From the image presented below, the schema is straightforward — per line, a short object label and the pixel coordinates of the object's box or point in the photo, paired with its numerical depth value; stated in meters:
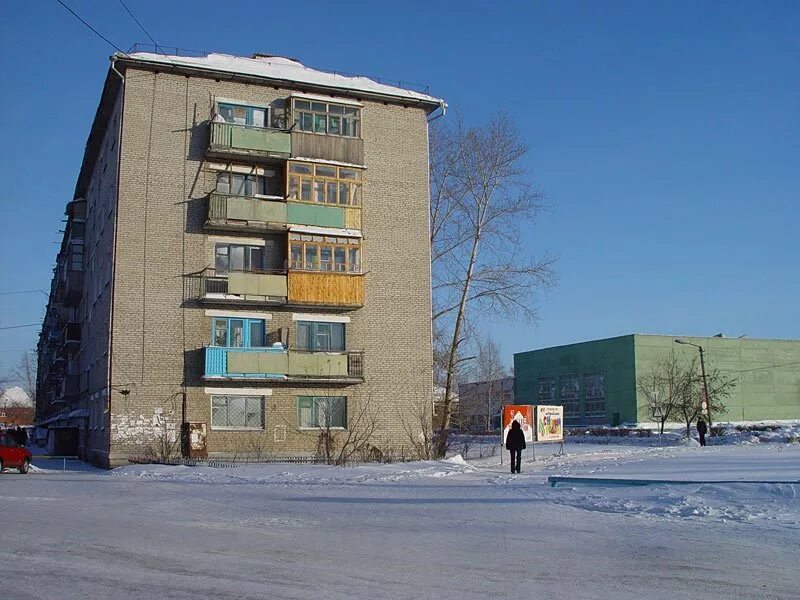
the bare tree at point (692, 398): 61.36
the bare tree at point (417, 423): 34.06
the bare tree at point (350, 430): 32.88
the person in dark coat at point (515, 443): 25.84
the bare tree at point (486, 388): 46.97
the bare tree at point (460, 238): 38.38
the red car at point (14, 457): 28.12
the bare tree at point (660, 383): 78.44
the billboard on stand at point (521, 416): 29.97
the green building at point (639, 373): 87.50
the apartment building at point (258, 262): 31.64
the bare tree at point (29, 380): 129.62
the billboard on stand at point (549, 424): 32.53
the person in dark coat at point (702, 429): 43.50
